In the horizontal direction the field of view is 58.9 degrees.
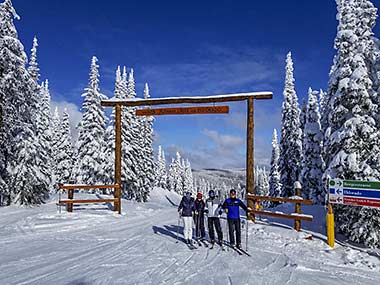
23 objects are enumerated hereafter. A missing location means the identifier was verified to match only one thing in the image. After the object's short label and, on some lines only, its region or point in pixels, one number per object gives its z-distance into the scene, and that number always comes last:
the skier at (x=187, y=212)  12.40
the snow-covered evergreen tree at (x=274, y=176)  53.25
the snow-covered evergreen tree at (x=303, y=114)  37.22
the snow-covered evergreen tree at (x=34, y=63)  29.89
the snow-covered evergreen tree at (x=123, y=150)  35.72
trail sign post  11.48
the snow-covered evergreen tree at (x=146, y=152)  47.06
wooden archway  17.47
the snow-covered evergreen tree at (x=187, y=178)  98.57
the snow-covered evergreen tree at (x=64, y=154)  48.62
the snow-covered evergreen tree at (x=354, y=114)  13.59
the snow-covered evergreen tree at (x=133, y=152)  38.75
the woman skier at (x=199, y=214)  13.19
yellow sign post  12.27
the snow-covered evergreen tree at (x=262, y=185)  97.21
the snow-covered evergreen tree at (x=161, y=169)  89.62
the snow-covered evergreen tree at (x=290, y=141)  39.22
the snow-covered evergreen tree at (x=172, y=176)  95.69
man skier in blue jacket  11.95
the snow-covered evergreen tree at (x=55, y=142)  51.66
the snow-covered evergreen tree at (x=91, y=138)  35.47
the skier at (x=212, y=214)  12.36
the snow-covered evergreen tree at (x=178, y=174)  93.19
